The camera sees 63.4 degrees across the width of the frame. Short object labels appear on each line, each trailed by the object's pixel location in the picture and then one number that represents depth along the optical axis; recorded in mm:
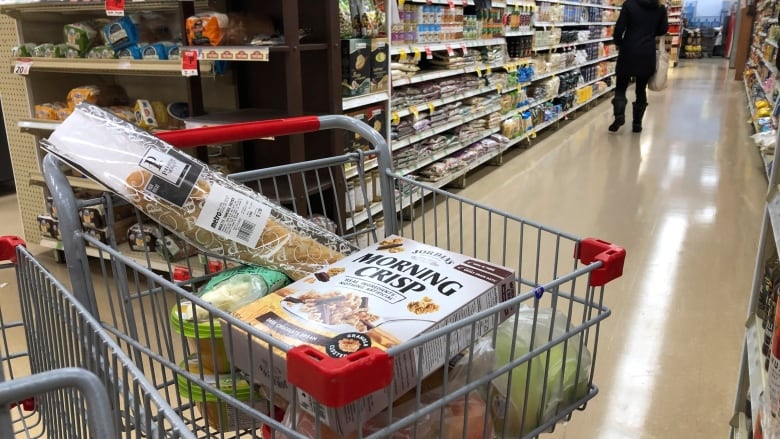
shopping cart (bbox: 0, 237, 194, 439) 589
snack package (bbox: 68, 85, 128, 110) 3262
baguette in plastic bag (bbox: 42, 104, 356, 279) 1043
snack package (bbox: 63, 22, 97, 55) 3186
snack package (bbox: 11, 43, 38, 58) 3301
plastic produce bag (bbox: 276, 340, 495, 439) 926
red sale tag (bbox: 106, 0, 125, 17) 2725
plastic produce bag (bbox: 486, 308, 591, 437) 1062
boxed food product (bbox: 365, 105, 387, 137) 3492
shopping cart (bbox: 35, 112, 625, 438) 735
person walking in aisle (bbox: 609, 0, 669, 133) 7308
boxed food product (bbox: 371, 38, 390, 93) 3345
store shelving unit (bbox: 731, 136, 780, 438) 1527
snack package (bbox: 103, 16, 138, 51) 3045
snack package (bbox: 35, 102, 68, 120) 3342
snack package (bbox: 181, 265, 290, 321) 1111
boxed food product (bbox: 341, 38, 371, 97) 3117
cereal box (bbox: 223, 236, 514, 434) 873
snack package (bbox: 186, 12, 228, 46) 2621
